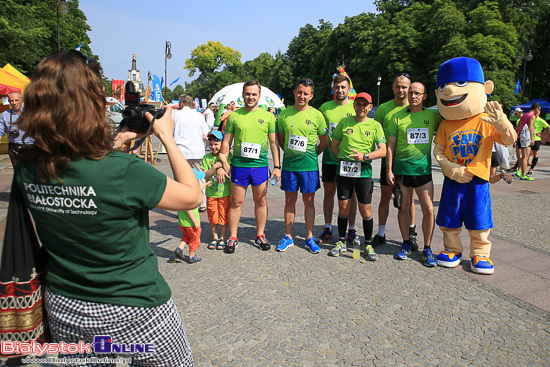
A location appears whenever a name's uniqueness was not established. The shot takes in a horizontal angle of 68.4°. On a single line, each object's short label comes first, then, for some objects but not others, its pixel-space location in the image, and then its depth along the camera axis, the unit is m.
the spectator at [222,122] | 7.03
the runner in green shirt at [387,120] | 4.96
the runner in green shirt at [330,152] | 5.31
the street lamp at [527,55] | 25.85
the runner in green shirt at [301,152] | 5.00
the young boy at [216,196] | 5.16
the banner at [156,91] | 14.39
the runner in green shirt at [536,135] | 11.21
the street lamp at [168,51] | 38.20
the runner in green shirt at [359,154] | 4.76
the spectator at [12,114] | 6.75
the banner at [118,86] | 20.62
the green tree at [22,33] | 18.88
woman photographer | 1.39
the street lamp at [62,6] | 17.24
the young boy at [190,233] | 4.53
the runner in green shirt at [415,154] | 4.65
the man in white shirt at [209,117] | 14.08
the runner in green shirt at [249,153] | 4.97
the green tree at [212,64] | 81.94
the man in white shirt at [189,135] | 6.52
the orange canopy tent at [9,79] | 12.33
